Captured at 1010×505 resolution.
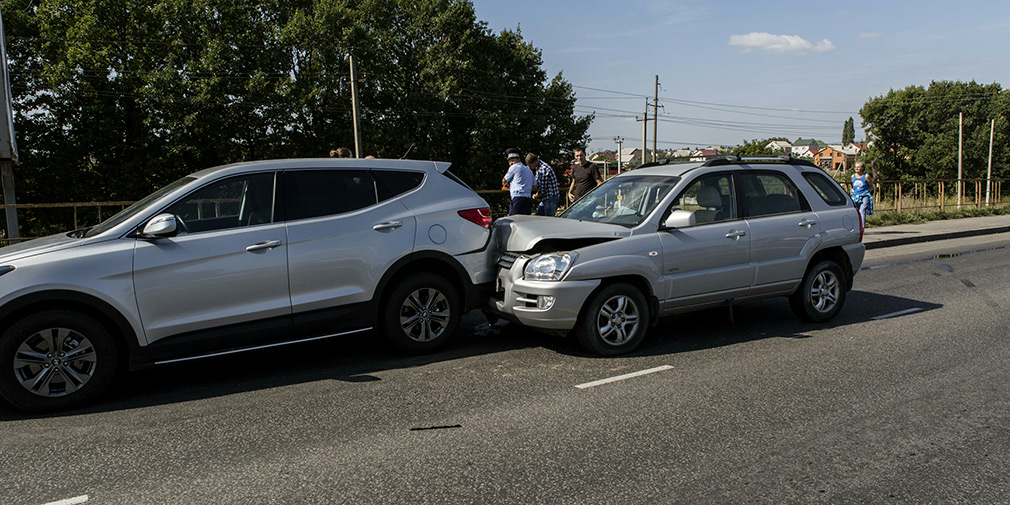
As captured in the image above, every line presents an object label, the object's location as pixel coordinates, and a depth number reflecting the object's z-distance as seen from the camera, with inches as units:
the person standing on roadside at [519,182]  436.1
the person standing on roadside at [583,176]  475.8
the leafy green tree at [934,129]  2605.8
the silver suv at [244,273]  193.3
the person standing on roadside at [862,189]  650.2
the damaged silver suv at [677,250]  241.4
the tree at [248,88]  1475.1
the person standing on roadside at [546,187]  467.8
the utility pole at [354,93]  1300.4
